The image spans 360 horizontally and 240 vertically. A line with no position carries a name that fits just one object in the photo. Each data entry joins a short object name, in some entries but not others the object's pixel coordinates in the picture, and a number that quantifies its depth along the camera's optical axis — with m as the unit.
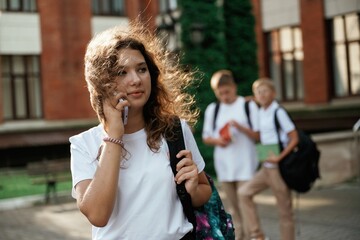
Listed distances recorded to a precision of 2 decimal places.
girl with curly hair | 2.36
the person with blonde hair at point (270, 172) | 6.71
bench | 13.37
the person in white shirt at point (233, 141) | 7.31
